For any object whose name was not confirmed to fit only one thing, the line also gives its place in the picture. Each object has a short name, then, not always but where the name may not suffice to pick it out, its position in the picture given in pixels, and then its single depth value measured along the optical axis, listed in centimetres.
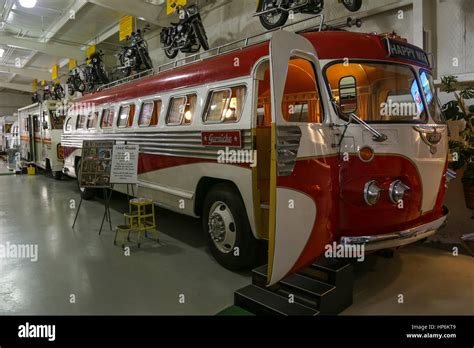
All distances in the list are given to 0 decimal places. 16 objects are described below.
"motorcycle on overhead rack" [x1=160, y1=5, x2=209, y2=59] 861
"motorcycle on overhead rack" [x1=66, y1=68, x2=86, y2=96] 1503
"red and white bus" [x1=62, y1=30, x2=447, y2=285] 295
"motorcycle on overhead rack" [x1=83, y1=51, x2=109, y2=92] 1356
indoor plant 487
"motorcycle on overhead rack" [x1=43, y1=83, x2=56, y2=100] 1977
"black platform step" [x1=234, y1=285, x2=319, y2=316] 309
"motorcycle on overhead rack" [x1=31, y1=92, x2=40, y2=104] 2211
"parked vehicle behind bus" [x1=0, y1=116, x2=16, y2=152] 2105
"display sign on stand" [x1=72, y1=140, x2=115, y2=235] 612
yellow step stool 526
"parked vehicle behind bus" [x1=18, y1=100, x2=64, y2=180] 1166
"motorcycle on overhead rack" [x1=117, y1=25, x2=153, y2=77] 1075
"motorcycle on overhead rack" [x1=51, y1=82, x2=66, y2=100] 1892
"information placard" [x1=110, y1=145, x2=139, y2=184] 568
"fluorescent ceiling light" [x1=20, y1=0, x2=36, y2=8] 915
